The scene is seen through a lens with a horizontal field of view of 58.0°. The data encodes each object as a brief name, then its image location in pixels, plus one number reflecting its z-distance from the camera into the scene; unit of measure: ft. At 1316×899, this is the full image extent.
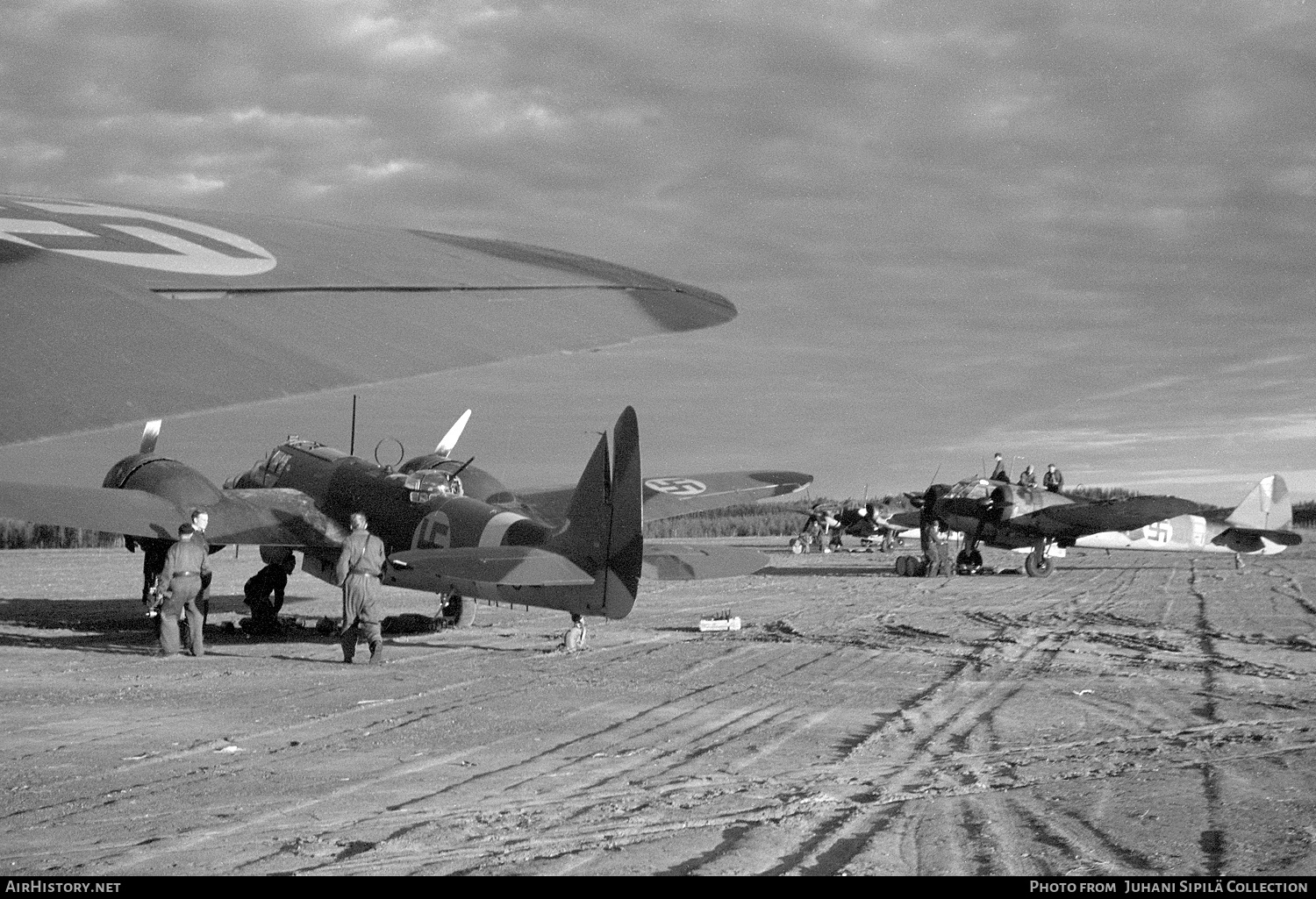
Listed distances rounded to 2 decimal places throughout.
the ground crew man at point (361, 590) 43.32
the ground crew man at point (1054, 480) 109.60
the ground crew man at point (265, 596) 54.03
